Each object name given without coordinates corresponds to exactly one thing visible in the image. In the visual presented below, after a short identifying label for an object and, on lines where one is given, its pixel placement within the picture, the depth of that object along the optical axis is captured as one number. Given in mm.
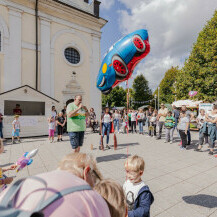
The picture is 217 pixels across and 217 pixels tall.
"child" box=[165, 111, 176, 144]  7699
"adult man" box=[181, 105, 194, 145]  7321
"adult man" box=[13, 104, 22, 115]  9578
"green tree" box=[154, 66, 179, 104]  38997
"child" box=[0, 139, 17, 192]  2098
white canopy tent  13555
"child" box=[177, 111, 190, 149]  6555
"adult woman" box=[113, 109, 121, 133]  11963
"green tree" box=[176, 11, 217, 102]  15383
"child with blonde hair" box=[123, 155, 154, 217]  1590
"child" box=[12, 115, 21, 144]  8094
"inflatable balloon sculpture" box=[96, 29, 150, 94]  3611
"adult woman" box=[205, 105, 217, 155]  5725
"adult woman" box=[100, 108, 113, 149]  6742
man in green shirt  4234
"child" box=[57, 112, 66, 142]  8464
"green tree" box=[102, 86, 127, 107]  44844
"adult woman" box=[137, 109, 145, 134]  10641
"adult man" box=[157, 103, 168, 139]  8469
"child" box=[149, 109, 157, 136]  9742
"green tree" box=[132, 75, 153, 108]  40656
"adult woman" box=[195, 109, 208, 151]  6311
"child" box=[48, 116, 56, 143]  8383
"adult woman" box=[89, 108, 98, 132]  11820
